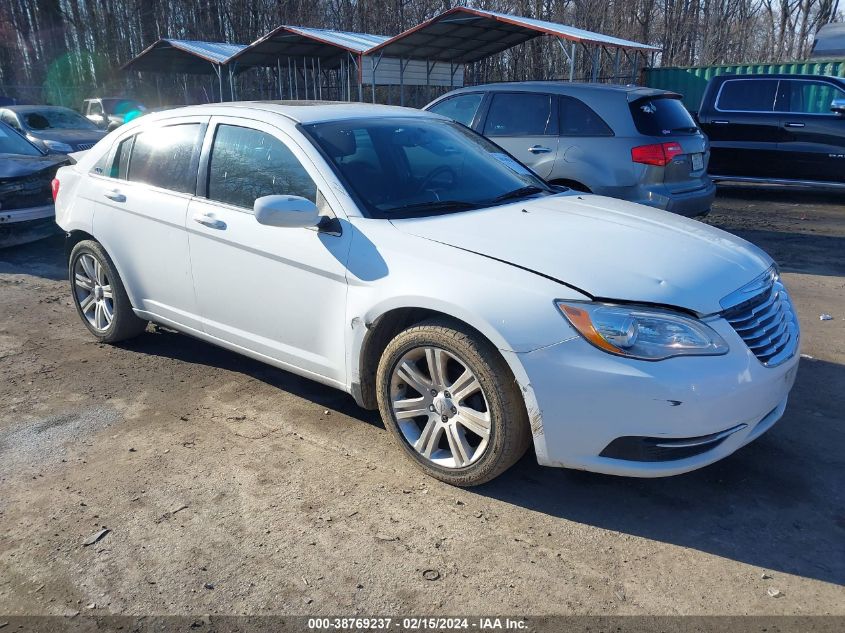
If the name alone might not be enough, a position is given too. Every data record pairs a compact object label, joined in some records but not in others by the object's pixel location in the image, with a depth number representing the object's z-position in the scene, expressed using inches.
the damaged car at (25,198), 313.8
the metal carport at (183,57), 852.4
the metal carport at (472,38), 581.3
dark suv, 408.2
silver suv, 276.5
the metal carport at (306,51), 725.3
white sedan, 112.3
